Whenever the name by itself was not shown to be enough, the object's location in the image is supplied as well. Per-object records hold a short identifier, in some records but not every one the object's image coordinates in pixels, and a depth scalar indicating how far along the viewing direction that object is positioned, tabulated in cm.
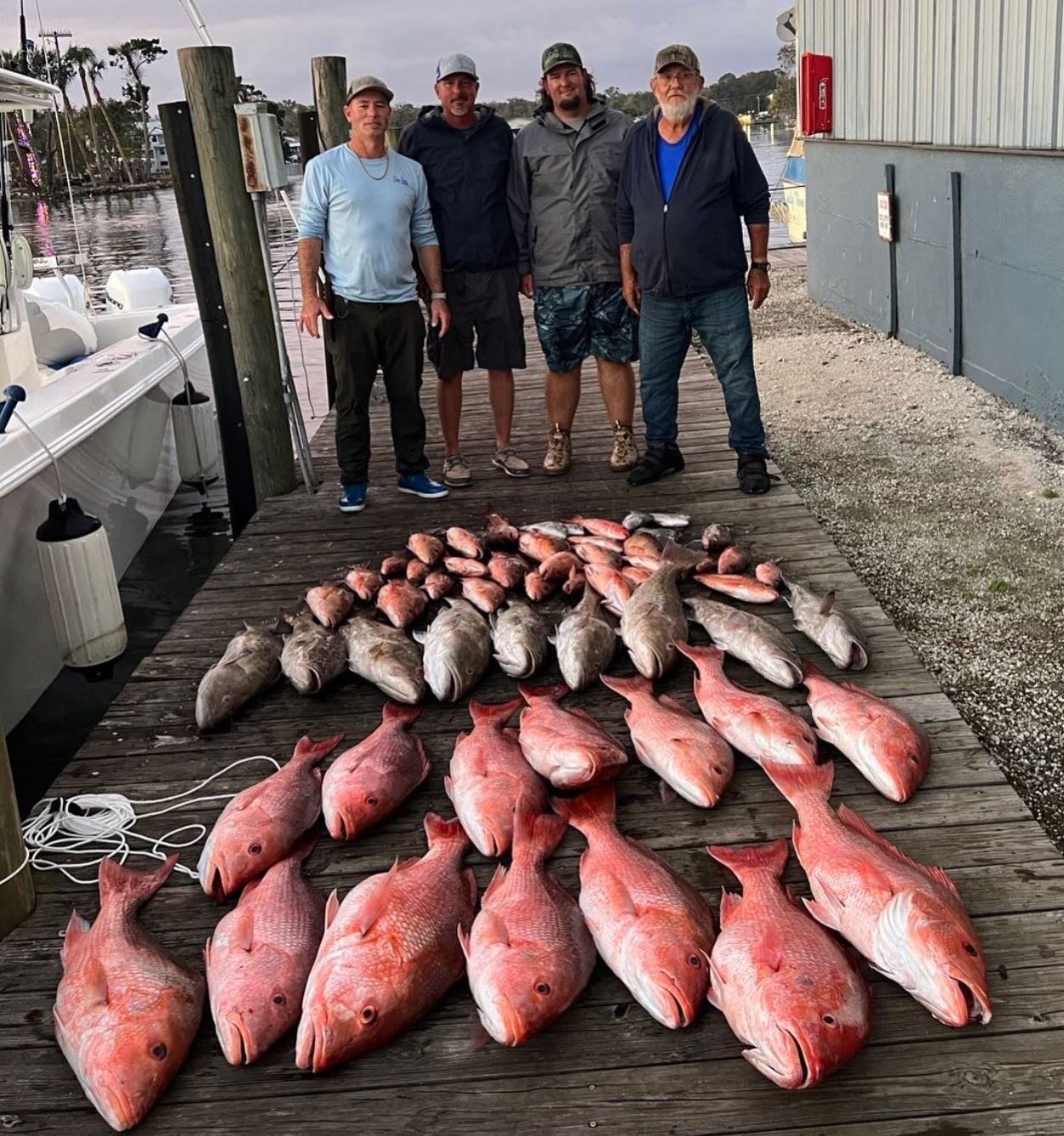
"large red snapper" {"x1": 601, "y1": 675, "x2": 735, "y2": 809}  308
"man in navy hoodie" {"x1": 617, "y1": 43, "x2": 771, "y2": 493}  529
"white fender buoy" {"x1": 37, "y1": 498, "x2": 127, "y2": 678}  468
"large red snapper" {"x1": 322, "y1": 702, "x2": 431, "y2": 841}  303
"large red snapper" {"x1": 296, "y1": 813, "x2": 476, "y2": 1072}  225
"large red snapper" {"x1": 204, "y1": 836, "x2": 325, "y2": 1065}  230
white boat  515
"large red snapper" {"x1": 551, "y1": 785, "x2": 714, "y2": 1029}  230
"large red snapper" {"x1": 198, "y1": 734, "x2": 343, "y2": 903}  283
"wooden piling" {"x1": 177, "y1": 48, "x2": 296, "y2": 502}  561
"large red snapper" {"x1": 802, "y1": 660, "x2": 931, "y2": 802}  305
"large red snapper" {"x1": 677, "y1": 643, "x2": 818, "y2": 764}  315
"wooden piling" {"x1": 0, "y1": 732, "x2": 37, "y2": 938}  279
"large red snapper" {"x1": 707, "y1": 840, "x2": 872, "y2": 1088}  209
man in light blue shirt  522
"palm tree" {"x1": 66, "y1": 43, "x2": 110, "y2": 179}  8544
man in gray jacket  553
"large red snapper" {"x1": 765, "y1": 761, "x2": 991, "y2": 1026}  223
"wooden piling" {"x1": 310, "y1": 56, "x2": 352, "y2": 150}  850
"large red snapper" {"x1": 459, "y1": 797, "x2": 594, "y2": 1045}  226
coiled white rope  306
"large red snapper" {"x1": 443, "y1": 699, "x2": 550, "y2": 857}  292
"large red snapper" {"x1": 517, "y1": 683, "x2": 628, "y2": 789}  307
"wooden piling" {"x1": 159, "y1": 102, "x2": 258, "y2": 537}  582
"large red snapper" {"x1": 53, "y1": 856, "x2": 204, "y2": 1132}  219
